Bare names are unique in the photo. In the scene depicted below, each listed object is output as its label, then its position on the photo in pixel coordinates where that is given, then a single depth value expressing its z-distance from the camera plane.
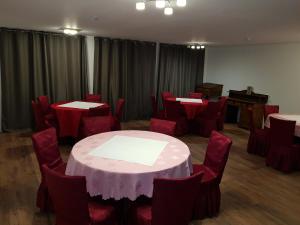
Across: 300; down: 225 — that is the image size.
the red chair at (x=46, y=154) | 2.59
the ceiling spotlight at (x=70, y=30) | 4.88
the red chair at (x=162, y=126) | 3.56
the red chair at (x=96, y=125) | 3.49
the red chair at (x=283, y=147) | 3.97
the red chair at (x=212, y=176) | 2.65
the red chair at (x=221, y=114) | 6.19
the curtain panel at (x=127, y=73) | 6.64
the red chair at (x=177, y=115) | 5.70
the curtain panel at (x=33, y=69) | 5.45
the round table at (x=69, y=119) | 4.69
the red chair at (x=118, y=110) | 5.22
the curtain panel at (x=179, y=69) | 7.70
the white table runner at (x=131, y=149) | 2.45
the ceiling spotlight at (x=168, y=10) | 2.52
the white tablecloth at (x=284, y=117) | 4.63
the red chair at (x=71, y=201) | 1.81
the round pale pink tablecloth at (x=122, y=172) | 2.16
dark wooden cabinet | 7.91
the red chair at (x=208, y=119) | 5.89
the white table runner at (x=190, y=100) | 6.22
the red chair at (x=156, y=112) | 6.10
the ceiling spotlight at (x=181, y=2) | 2.20
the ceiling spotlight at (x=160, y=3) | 2.27
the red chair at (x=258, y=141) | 4.61
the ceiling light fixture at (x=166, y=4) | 2.23
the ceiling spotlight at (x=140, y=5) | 2.40
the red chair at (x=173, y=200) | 1.83
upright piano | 6.14
